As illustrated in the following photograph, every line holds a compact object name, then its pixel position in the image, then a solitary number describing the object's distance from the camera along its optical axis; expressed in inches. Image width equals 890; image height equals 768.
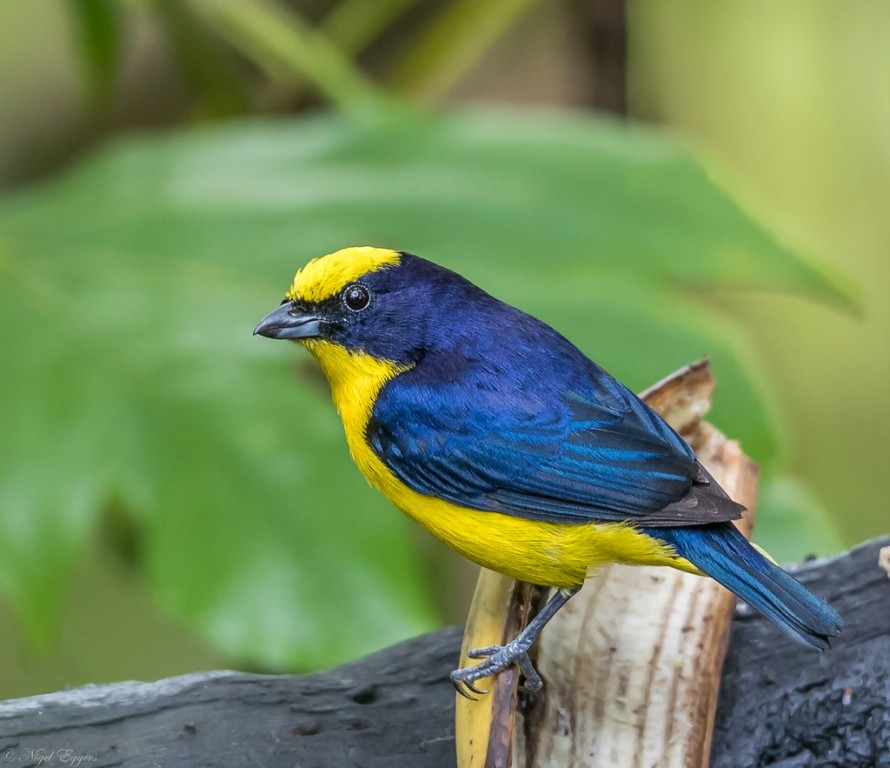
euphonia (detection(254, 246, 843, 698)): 150.8
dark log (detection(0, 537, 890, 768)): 147.6
